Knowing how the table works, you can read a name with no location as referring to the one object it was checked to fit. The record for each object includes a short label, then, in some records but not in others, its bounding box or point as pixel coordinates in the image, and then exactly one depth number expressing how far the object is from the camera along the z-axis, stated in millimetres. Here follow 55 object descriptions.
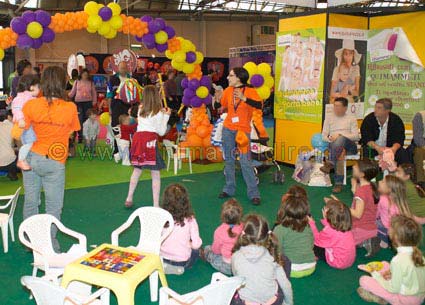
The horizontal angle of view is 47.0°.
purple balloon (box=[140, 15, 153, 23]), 7406
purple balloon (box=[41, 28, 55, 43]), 6852
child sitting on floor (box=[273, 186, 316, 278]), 3496
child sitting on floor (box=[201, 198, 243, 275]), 3532
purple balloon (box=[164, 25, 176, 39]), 7599
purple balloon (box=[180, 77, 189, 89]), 7967
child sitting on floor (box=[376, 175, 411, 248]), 3818
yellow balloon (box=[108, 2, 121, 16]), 7101
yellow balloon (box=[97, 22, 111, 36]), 7091
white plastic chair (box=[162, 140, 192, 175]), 7256
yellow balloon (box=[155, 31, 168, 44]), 7492
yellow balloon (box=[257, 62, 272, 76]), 7555
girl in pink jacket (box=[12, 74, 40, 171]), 3581
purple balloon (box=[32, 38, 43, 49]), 6788
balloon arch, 6703
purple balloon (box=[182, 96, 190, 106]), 7934
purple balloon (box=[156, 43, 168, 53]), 7676
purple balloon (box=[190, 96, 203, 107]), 7938
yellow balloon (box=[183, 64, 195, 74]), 7875
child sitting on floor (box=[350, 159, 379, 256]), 4094
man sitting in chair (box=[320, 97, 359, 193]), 6379
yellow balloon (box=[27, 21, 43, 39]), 6598
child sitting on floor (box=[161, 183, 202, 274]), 3561
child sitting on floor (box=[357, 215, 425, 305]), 2904
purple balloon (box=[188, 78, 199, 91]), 7887
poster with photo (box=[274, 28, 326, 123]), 7023
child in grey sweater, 2754
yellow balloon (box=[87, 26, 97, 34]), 7102
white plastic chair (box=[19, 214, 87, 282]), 3049
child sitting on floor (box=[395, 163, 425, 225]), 4293
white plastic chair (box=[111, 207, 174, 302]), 3221
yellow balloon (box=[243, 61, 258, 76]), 7473
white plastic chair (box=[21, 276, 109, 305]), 2096
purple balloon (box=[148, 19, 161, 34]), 7391
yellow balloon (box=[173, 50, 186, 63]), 7684
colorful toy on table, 2658
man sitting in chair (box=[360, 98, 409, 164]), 5820
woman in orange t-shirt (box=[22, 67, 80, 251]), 3531
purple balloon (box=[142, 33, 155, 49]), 7438
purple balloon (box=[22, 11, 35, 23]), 6656
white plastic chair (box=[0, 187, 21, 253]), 3949
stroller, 6500
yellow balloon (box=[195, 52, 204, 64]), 7883
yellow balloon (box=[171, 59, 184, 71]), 7766
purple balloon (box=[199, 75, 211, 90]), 8016
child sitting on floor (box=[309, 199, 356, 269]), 3672
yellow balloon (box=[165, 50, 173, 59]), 7815
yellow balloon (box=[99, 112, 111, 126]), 8539
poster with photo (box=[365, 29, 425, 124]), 6793
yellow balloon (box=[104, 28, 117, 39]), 7258
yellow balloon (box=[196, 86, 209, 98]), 7938
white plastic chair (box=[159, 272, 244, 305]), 2098
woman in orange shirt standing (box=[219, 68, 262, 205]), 5301
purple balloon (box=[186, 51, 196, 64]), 7770
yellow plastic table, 2512
